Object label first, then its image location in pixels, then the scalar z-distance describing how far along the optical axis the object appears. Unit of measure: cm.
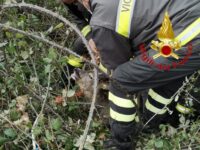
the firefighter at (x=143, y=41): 255
